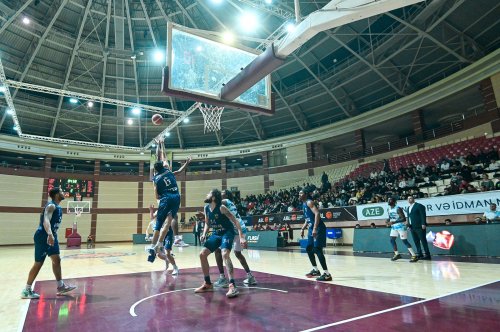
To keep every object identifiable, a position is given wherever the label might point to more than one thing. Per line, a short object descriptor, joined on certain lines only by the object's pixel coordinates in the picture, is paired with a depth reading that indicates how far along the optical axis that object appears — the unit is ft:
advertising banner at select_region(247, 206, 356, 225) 58.03
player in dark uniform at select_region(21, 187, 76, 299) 19.57
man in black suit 32.99
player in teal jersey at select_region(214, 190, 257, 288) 20.83
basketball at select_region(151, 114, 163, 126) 37.96
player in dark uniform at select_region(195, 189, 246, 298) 19.65
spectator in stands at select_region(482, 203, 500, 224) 35.91
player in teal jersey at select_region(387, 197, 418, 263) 33.01
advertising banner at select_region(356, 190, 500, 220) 38.40
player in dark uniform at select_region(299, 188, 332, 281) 22.81
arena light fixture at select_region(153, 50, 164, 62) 69.59
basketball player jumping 21.48
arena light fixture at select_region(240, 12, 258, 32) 58.86
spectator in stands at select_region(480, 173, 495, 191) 42.91
